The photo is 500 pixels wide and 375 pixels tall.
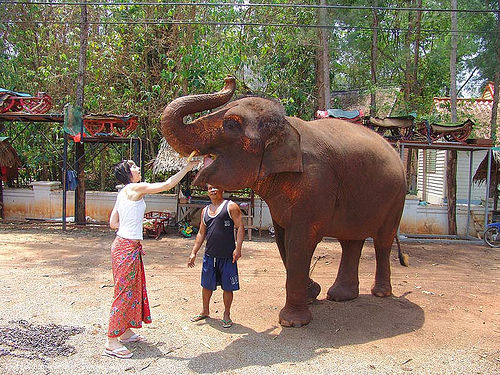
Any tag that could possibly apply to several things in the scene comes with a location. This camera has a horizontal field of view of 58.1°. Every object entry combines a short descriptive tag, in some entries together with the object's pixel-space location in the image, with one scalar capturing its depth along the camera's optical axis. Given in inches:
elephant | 167.6
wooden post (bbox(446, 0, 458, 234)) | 469.6
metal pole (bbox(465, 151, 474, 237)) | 457.3
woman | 156.8
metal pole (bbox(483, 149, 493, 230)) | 430.3
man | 187.0
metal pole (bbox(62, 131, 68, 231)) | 445.9
